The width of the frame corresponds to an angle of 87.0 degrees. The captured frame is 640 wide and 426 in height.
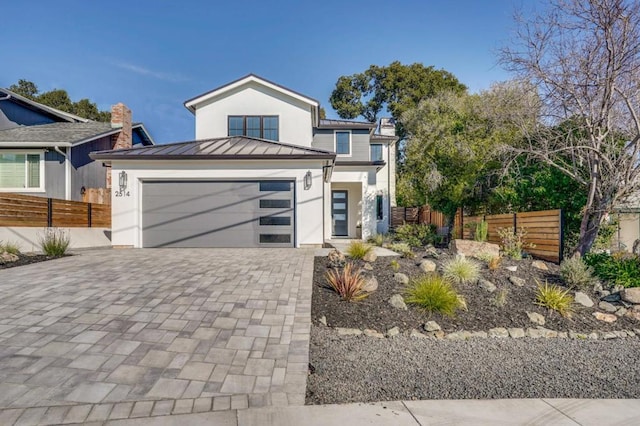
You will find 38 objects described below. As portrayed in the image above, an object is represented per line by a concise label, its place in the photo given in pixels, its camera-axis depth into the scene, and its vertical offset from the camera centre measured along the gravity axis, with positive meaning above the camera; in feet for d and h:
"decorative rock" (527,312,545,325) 17.15 -5.58
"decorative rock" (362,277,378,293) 19.07 -4.30
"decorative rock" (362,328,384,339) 15.15 -5.61
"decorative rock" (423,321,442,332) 15.72 -5.48
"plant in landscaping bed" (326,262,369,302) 18.06 -4.11
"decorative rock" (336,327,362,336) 15.13 -5.52
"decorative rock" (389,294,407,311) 17.51 -4.86
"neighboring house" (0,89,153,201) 46.24 +8.57
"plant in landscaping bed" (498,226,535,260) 28.94 -2.87
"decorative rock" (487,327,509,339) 15.90 -5.87
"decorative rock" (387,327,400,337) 15.30 -5.58
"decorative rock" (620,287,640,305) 19.20 -4.94
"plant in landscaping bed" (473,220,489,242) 34.24 -2.26
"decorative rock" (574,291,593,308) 19.51 -5.28
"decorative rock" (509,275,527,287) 21.18 -4.54
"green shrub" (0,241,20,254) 27.35 -3.08
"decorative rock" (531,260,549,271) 24.82 -4.17
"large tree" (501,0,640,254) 23.75 +9.57
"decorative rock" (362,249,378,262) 25.86 -3.62
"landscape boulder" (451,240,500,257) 26.99 -3.14
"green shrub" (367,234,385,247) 41.57 -3.88
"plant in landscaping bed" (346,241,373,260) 26.43 -3.23
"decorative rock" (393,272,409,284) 20.78 -4.26
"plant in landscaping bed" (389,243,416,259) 27.74 -3.63
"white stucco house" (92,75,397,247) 35.78 +1.57
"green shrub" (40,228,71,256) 29.19 -2.89
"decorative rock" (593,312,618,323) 18.06 -5.82
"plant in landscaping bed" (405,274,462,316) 17.13 -4.55
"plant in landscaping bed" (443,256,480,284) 21.03 -3.93
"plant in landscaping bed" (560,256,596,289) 21.33 -4.20
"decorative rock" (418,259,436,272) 23.00 -3.87
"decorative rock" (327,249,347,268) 24.42 -3.62
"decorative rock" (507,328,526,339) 15.97 -5.90
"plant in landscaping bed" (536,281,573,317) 18.13 -4.99
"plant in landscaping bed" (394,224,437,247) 41.50 -3.34
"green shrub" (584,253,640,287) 21.80 -4.04
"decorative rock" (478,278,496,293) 20.15 -4.58
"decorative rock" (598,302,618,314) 19.03 -5.57
